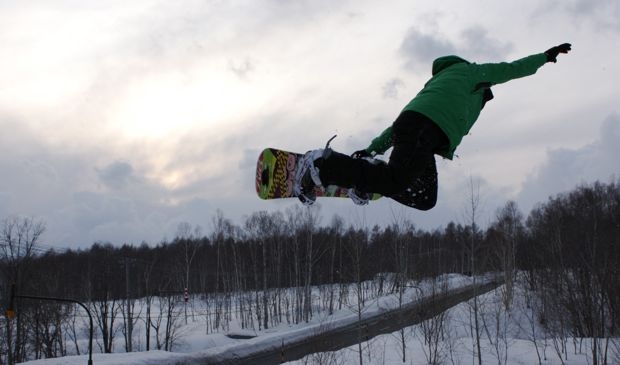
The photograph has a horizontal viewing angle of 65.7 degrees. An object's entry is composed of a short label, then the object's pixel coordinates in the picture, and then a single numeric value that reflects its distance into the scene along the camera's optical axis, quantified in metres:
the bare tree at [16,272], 29.74
